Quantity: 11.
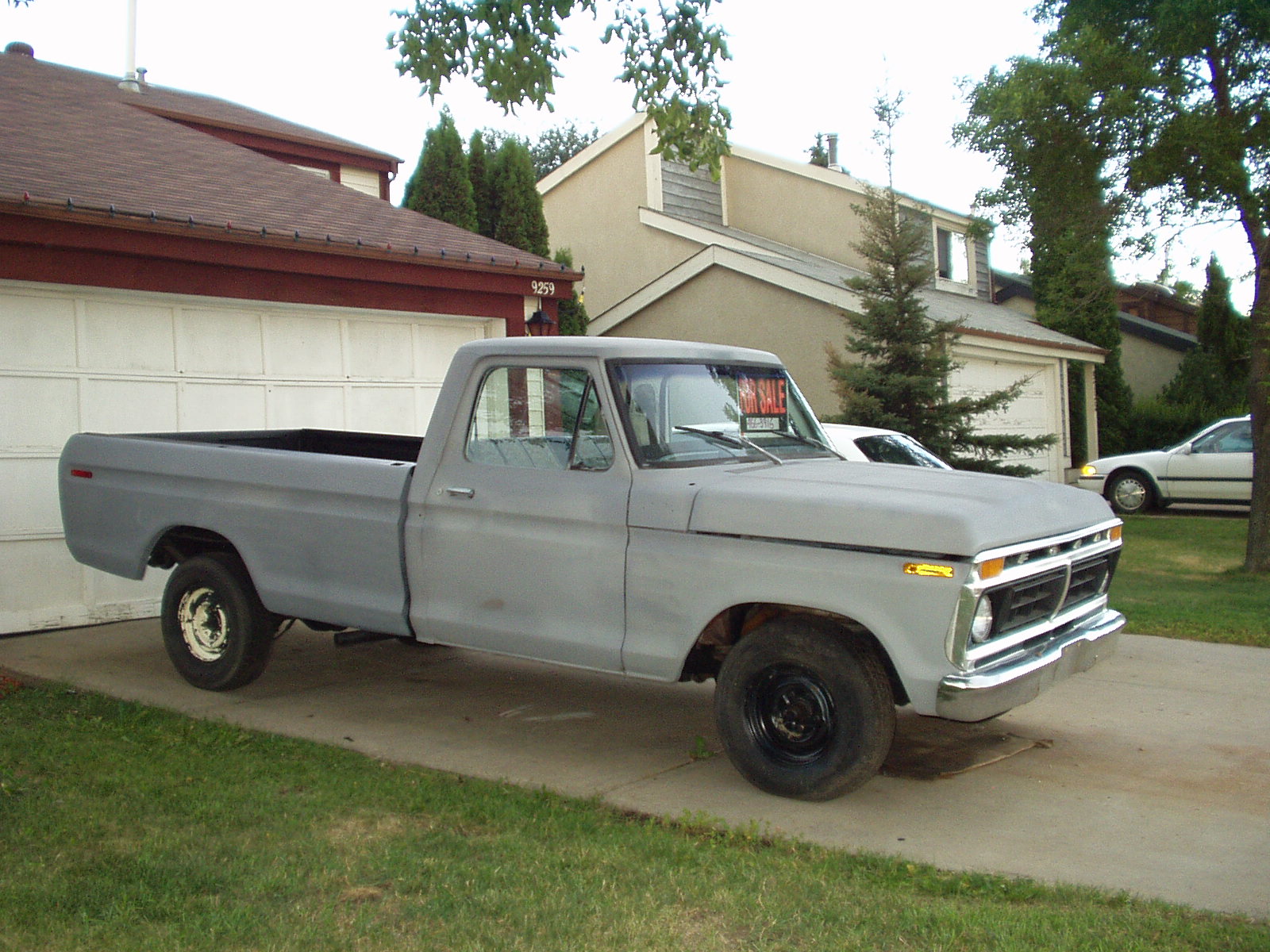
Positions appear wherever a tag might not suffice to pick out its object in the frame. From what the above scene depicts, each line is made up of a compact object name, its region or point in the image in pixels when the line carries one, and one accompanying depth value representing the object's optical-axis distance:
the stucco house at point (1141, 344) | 32.16
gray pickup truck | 4.84
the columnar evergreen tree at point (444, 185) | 22.05
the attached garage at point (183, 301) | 8.81
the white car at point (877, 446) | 10.92
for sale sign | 6.15
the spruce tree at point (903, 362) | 14.31
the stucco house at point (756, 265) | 18.52
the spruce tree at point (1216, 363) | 27.30
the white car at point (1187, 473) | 17.78
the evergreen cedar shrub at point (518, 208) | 22.20
